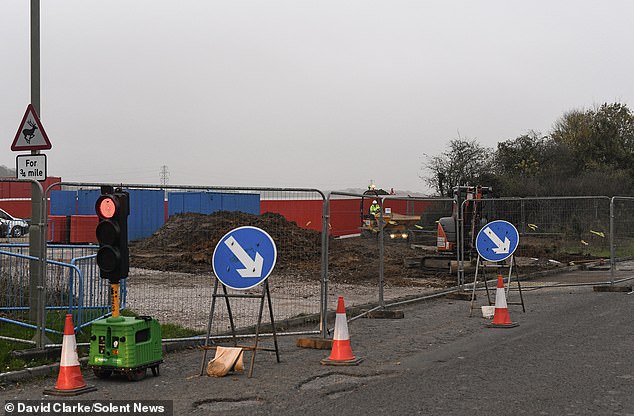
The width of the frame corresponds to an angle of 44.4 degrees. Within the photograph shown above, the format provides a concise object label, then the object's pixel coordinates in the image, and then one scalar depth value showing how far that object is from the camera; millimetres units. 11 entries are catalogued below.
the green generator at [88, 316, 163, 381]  8328
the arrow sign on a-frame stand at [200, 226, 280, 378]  9180
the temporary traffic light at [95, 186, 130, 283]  8367
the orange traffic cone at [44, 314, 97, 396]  7797
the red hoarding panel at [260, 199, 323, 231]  19781
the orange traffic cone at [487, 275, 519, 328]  12508
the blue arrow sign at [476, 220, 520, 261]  14305
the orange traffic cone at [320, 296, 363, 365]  9383
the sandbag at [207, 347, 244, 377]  8703
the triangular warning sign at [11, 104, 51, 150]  11359
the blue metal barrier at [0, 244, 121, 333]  10508
